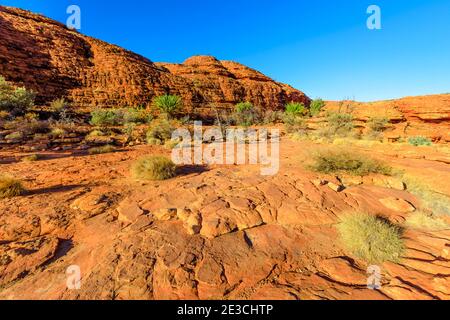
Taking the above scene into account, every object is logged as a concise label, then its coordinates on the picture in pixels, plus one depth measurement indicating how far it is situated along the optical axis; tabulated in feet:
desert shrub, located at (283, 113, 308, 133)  50.59
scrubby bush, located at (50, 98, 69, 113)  52.94
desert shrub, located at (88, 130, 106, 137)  35.53
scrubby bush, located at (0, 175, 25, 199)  13.20
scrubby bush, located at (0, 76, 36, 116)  43.42
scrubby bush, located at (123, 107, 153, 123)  51.51
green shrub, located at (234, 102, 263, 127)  66.85
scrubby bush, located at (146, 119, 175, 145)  34.22
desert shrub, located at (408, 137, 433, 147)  37.46
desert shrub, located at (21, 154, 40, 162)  22.19
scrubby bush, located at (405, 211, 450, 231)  10.95
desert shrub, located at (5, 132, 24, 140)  29.14
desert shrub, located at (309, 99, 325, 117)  85.10
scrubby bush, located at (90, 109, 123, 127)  45.93
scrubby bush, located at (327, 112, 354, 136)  45.43
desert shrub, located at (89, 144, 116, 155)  26.82
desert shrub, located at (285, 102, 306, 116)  77.63
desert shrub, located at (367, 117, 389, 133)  56.65
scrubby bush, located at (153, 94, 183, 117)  67.72
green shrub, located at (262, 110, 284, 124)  73.37
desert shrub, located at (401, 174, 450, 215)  12.90
